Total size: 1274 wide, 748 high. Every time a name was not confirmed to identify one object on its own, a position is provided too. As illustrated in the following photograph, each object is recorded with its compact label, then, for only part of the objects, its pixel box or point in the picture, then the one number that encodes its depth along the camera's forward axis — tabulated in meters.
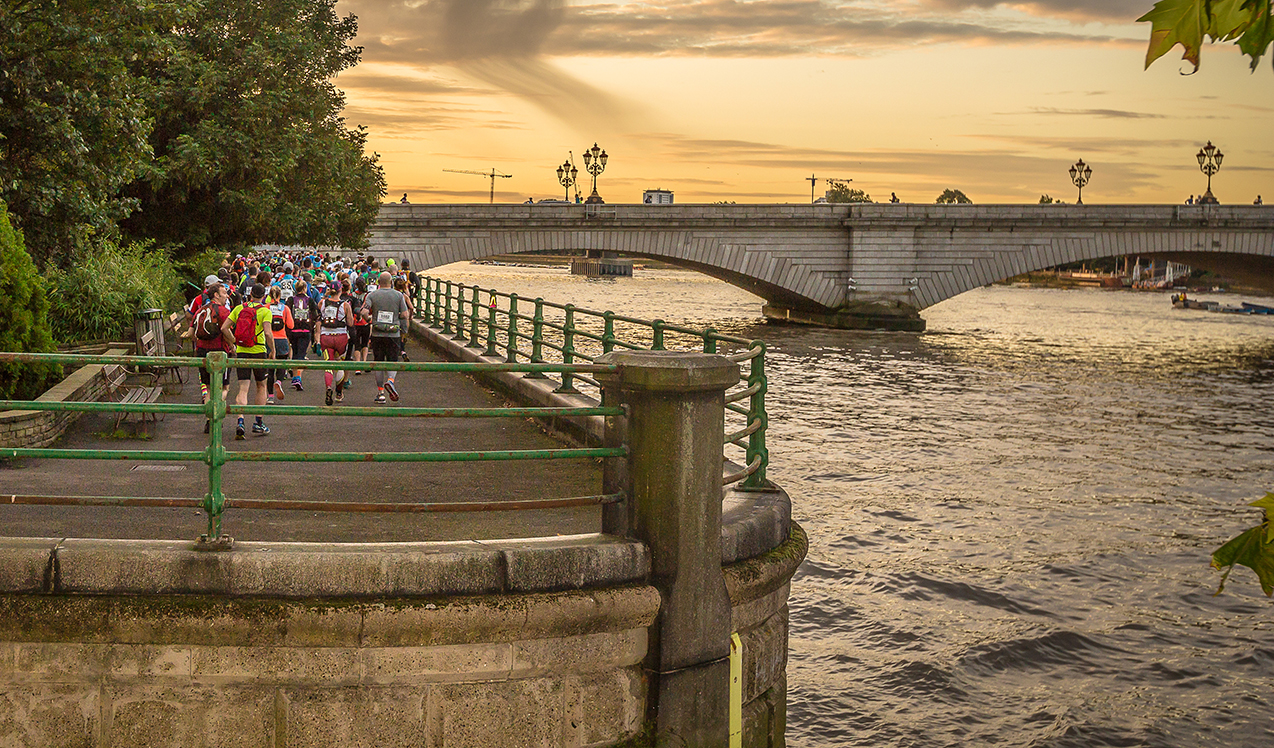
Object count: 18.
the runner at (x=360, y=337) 16.47
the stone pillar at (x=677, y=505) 6.02
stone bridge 51.91
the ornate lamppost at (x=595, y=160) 78.56
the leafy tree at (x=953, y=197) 179.34
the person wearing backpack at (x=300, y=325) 15.20
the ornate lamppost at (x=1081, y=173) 87.50
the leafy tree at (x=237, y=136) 29.05
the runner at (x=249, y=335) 11.45
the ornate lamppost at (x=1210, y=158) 75.75
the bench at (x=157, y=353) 14.77
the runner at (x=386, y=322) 14.54
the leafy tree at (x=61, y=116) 17.38
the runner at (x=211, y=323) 11.37
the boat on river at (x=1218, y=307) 77.56
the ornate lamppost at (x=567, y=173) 108.56
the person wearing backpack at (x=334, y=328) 14.63
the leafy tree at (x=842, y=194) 170.62
